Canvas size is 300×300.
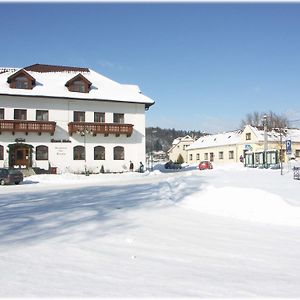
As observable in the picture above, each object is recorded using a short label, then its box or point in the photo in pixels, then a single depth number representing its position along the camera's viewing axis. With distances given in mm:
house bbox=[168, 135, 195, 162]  91825
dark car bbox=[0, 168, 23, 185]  27531
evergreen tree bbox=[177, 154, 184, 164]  81888
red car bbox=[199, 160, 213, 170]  48375
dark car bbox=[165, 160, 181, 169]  60906
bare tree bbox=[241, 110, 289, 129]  88494
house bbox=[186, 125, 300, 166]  57256
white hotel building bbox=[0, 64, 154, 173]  36188
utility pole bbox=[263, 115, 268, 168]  52138
